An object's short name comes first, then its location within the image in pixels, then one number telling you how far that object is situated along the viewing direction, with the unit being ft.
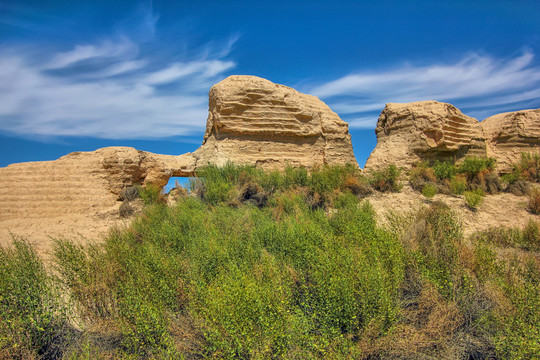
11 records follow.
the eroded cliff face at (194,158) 33.09
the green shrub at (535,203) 31.27
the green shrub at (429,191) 34.47
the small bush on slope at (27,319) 11.50
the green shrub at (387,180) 37.04
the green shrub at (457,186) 35.51
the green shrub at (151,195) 34.86
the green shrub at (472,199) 32.09
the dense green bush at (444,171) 37.81
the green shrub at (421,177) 36.94
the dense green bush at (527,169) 38.95
